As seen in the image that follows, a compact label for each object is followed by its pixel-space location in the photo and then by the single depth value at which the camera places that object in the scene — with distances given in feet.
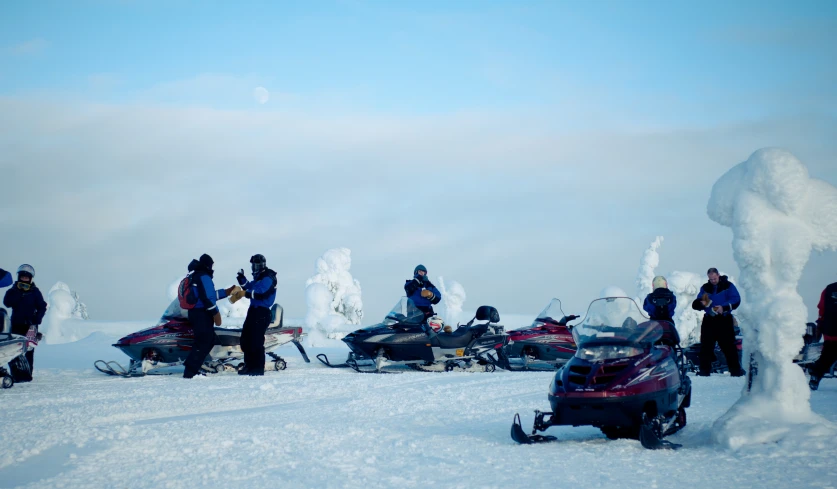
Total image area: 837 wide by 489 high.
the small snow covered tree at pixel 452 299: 169.27
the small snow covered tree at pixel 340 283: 163.63
